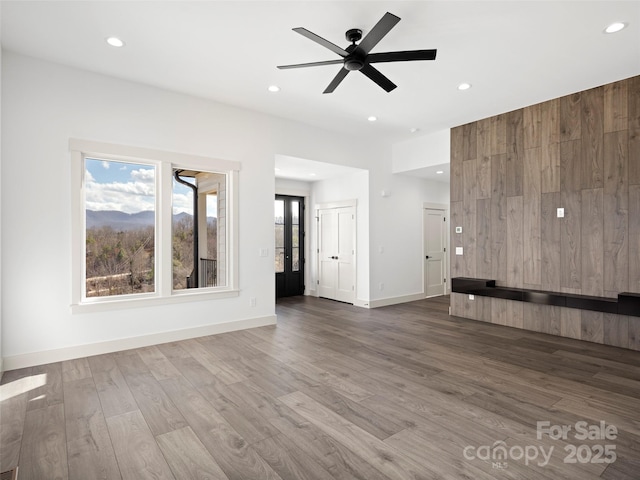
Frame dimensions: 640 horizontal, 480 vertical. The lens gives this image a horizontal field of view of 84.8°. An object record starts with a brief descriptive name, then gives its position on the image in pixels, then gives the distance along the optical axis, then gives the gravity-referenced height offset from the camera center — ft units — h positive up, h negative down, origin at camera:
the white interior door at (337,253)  23.59 -0.73
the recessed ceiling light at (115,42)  10.94 +6.45
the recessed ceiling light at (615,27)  10.17 +6.29
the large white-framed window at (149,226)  13.16 +0.78
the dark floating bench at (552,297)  13.23 -2.44
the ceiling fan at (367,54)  8.68 +5.28
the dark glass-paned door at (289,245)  25.93 -0.12
